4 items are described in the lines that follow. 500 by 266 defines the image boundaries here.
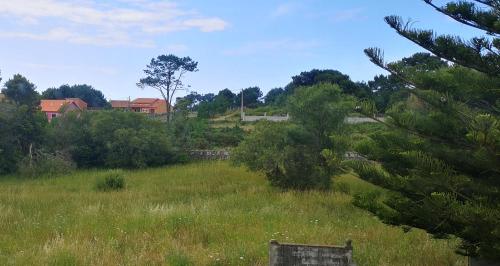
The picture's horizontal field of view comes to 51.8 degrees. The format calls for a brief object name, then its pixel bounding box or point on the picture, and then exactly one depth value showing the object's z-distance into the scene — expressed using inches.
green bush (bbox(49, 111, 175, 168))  917.8
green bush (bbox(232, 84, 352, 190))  574.2
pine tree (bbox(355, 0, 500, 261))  172.2
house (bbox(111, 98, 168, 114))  2357.3
